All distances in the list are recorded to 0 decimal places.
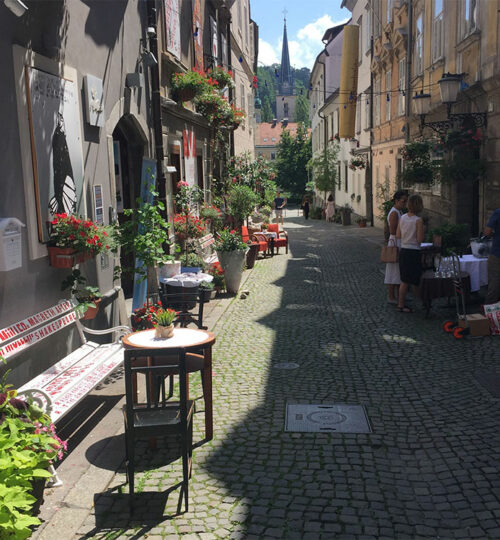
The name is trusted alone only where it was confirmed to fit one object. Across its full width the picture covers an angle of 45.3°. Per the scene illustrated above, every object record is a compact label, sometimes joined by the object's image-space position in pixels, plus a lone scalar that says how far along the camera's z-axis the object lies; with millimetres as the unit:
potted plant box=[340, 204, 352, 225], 30656
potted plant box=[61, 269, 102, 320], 6477
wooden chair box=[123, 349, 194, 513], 4055
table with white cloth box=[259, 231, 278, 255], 18125
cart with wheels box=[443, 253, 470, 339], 8164
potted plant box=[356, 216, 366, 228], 27781
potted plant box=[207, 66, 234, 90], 14930
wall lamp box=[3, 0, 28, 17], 4426
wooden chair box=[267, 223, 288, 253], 18375
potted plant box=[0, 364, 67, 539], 3145
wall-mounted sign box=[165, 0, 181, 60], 11461
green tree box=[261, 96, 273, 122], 120300
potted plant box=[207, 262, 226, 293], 11602
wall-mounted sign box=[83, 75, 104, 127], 7266
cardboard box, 8102
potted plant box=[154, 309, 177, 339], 5258
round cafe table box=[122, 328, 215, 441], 5117
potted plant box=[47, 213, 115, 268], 6141
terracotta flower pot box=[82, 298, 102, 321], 6656
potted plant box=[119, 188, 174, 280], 7590
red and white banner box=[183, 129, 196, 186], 13125
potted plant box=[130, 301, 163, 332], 6925
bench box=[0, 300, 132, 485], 4910
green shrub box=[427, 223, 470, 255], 9719
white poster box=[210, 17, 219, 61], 16625
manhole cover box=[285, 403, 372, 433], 5312
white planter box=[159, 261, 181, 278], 9836
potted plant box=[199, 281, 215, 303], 9863
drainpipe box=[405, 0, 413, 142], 18609
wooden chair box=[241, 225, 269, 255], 17156
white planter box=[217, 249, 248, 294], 11602
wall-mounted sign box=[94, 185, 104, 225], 7668
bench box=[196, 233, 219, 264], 12641
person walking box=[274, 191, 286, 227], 33594
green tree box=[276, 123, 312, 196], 63438
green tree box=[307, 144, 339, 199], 37781
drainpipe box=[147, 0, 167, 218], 10015
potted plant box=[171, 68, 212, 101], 11844
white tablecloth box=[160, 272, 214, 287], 9508
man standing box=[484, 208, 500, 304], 8438
